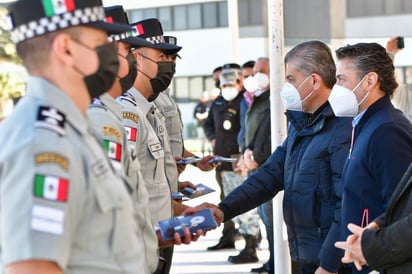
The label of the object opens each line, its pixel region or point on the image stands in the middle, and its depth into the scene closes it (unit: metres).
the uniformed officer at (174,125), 6.57
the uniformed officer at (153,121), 4.04
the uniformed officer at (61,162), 2.03
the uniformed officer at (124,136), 3.04
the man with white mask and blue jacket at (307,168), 4.07
